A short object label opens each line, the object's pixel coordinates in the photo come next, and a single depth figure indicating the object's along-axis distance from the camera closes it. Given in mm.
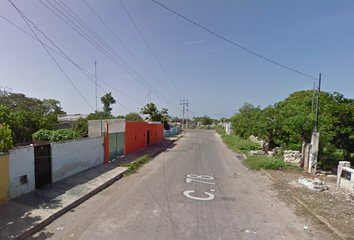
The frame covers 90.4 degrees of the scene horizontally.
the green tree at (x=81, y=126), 18617
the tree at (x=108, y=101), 36000
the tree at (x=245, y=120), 15734
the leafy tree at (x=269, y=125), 13918
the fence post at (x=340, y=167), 7035
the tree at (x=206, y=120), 95188
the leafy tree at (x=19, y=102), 24078
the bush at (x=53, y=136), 8680
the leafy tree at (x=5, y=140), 4922
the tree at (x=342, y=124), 11312
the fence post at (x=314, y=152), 9047
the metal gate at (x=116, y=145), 11195
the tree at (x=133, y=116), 43000
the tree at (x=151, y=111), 37050
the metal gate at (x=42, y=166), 6090
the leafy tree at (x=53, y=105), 40250
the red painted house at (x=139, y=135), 13719
